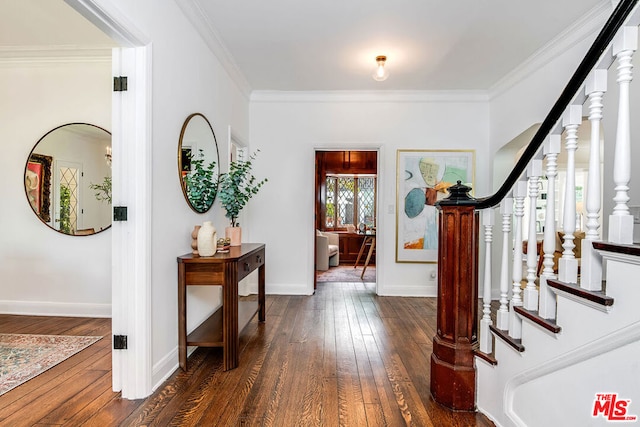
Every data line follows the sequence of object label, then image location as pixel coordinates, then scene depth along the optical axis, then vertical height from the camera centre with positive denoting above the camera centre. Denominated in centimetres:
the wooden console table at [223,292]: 226 -58
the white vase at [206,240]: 236 -24
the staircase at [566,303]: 106 -36
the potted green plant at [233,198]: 292 +7
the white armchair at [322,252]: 622 -85
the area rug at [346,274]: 543 -118
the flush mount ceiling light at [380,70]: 331 +137
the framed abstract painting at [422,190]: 436 +24
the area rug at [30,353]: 216 -111
